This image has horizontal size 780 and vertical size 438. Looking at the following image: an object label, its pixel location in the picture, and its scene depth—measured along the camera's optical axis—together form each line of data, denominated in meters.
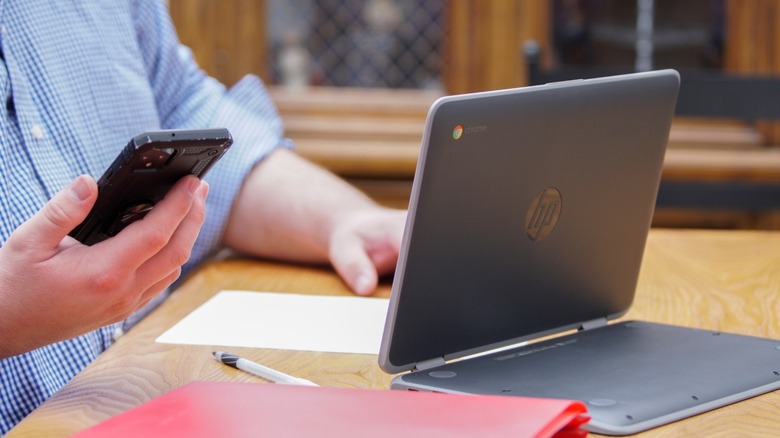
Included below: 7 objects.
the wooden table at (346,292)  1.41
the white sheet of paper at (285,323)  1.58
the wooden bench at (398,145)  3.40
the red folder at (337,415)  1.32
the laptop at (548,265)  1.43
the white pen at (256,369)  1.46
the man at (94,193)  1.41
